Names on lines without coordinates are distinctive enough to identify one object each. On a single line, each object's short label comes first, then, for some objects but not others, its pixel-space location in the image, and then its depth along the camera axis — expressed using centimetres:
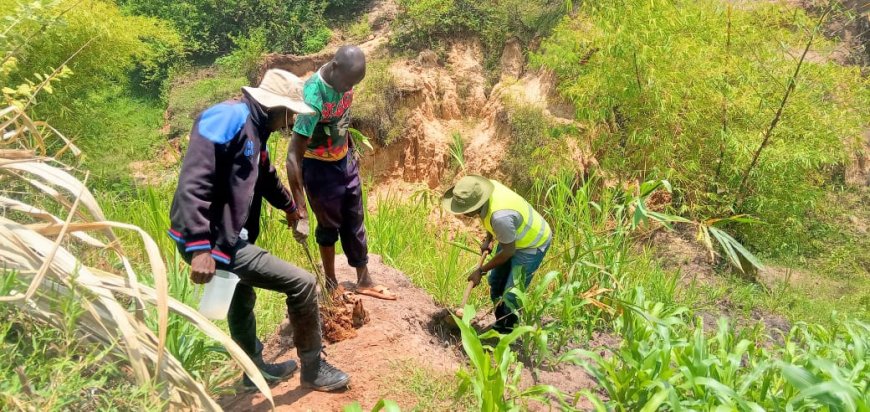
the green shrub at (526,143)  771
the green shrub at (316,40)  1289
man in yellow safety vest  327
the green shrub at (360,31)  1265
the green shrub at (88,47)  694
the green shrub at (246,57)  1265
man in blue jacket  215
